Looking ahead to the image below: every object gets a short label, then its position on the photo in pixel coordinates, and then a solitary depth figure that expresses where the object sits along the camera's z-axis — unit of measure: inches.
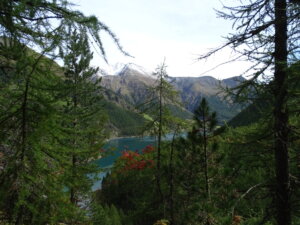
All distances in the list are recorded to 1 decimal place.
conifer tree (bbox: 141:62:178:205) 478.9
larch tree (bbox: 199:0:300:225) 175.8
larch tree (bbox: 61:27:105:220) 522.3
